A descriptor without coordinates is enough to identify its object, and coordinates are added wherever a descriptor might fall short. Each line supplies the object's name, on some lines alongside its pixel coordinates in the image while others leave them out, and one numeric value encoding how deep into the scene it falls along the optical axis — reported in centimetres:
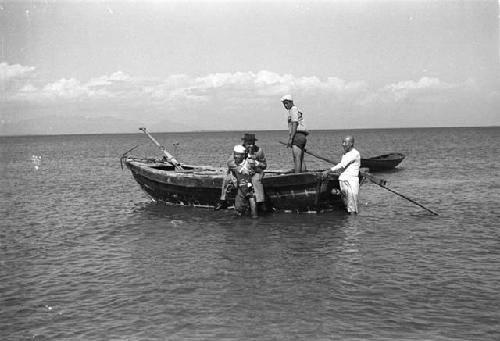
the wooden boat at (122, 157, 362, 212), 1520
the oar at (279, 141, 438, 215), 1496
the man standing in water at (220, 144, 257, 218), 1469
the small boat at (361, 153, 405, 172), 3353
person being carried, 1488
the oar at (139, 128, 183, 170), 2065
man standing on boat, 1513
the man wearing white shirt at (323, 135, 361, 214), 1446
